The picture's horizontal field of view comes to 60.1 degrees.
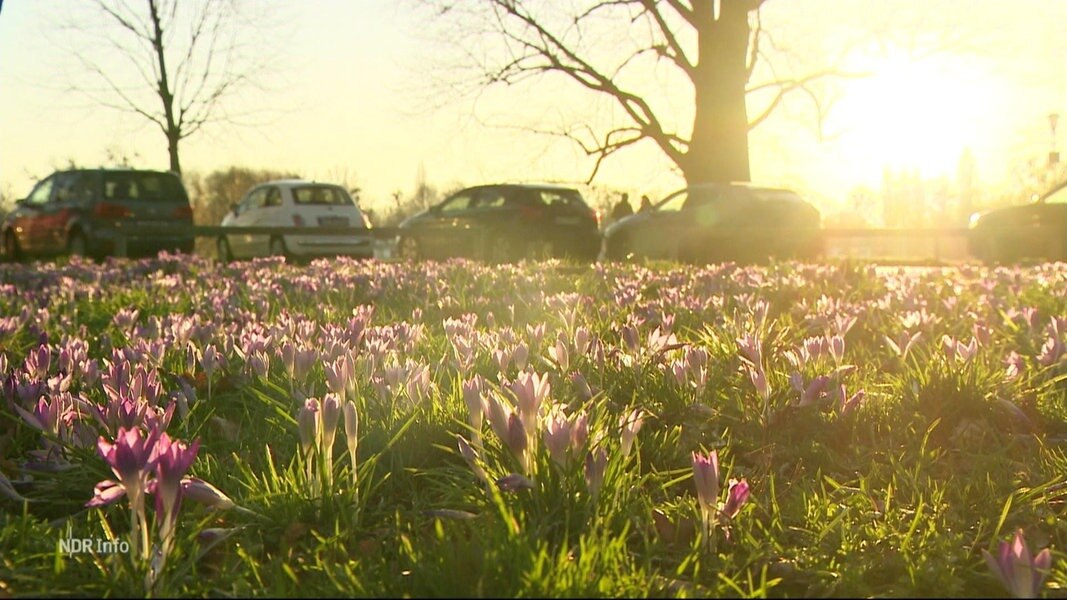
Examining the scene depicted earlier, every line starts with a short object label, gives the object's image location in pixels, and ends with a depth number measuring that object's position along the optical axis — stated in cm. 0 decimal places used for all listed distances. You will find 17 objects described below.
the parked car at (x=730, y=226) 1452
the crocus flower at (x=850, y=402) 270
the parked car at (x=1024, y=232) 1628
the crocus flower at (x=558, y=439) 186
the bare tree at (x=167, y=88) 2945
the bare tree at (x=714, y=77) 2095
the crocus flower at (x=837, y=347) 301
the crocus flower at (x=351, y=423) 190
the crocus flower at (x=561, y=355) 286
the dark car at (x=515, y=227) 1691
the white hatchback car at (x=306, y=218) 1919
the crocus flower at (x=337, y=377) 229
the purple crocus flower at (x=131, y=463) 153
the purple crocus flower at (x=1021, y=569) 137
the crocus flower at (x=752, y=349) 279
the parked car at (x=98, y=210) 1831
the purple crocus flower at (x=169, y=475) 155
